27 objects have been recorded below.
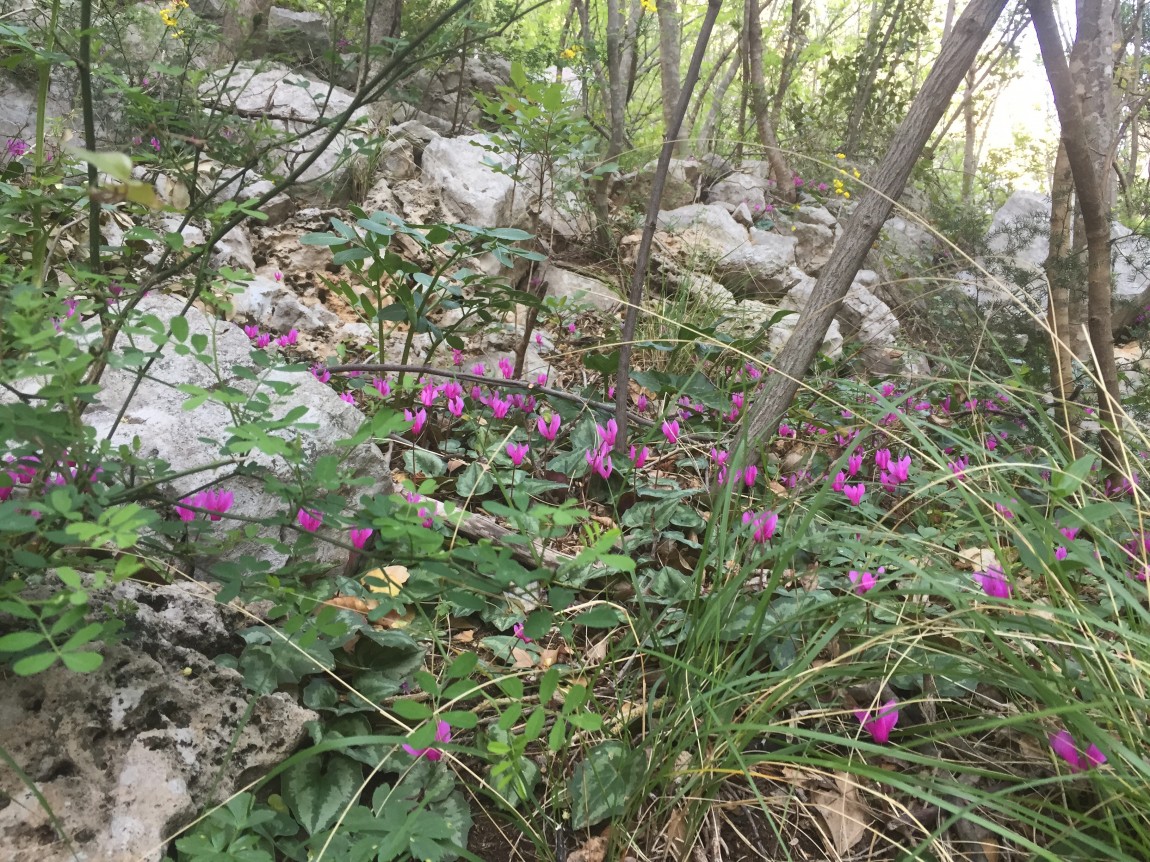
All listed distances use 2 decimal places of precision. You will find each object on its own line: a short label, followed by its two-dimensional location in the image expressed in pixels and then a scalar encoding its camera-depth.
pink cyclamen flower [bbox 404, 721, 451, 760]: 1.25
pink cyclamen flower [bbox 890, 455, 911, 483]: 2.06
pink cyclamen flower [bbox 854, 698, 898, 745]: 1.25
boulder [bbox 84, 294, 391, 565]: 1.67
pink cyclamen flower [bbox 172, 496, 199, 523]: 1.37
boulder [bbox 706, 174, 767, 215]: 6.45
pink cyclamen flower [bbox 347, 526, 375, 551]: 1.39
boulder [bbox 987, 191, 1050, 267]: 4.18
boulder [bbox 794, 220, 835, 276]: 5.80
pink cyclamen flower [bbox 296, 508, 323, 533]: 1.28
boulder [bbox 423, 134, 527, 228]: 4.40
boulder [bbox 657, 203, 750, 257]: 4.63
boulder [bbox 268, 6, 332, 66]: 6.94
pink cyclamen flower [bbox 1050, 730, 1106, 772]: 1.11
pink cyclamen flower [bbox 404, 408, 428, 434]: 2.18
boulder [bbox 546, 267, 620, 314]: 3.99
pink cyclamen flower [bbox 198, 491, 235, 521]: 1.29
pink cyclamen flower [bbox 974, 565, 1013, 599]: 1.36
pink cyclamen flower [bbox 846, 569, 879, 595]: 1.50
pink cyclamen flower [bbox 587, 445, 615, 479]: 2.04
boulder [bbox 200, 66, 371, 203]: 4.26
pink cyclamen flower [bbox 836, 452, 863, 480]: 2.16
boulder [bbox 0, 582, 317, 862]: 1.00
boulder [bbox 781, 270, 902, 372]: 4.25
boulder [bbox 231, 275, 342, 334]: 3.22
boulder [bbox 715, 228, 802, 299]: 4.57
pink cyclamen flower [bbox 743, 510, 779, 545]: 1.57
